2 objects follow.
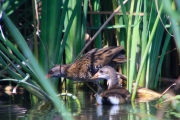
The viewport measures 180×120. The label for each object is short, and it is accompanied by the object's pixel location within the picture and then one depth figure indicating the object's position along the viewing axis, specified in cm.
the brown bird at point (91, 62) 1421
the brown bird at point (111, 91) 1154
